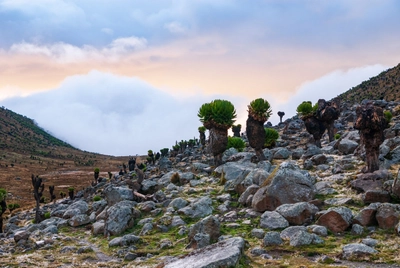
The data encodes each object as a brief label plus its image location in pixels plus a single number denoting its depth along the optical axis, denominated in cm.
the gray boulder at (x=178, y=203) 1974
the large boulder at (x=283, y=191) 1596
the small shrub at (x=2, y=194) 3341
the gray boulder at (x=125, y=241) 1511
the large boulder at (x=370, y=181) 1602
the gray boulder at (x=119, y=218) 1738
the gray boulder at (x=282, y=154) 3050
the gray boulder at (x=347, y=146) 2602
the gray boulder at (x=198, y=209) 1795
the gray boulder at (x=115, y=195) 2306
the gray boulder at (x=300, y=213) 1391
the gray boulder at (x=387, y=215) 1232
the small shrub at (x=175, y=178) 2727
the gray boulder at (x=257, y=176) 1878
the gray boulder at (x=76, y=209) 2409
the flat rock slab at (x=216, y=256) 873
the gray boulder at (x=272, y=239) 1205
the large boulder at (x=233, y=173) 2069
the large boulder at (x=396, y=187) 1405
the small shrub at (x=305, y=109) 3362
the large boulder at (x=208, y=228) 1345
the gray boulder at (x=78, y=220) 2155
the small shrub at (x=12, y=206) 4004
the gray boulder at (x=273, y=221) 1386
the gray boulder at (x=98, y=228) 1835
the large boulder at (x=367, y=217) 1294
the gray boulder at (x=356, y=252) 1034
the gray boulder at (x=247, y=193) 1811
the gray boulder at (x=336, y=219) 1300
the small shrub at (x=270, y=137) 3706
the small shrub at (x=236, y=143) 3827
